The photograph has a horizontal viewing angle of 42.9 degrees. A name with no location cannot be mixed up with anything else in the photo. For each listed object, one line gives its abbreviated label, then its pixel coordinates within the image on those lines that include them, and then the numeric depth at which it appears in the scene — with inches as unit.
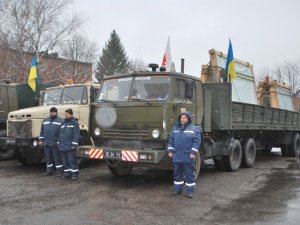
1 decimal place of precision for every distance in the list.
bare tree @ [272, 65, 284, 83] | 2638.8
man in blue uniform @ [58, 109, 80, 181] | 343.9
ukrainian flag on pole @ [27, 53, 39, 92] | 514.9
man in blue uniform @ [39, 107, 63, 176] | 358.6
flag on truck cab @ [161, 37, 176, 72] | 485.6
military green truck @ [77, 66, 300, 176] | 307.9
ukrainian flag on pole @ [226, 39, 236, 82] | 455.2
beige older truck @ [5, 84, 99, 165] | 386.9
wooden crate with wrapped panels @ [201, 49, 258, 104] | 465.7
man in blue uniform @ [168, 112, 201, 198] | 281.0
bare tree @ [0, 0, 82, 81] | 1079.6
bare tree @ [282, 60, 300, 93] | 2543.8
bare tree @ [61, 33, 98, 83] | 1369.3
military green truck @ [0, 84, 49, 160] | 490.9
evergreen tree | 1909.9
